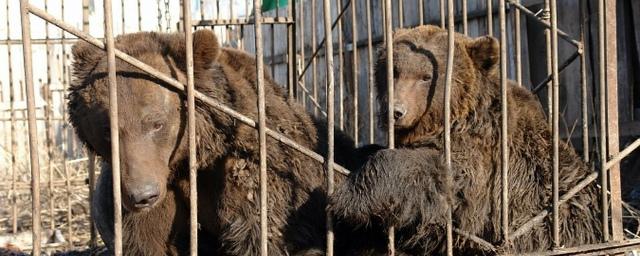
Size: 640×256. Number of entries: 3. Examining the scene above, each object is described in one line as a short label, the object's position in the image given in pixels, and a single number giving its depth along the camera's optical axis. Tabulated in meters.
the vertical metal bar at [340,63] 7.47
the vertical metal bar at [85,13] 7.06
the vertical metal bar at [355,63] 6.66
